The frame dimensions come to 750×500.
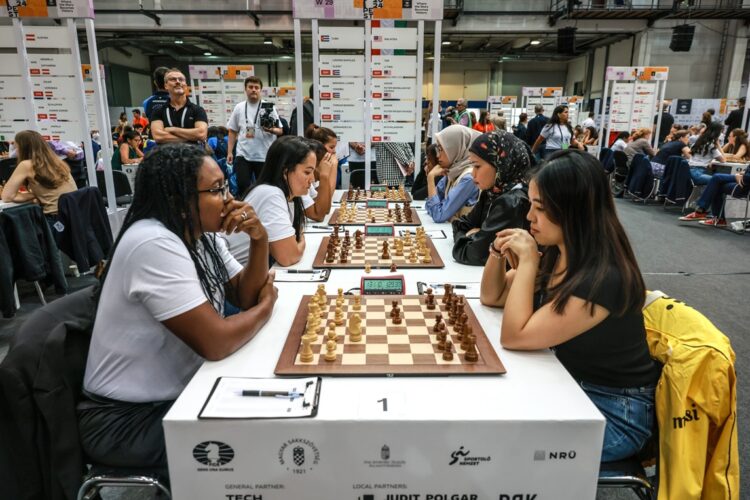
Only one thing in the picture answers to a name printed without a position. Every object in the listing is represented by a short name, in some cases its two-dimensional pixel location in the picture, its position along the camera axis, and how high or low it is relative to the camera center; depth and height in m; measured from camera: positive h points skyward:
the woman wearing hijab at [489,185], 2.15 -0.28
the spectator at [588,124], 12.25 -0.01
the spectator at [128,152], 7.05 -0.42
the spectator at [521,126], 11.52 -0.06
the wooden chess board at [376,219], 3.16 -0.61
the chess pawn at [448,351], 1.33 -0.59
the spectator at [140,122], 11.51 +0.01
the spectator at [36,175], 3.88 -0.40
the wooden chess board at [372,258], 2.22 -0.61
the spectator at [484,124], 9.30 -0.01
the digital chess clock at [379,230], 2.84 -0.59
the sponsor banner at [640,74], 9.73 +0.94
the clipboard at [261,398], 1.08 -0.61
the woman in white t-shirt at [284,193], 2.27 -0.33
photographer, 5.30 -0.06
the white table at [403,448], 1.07 -0.68
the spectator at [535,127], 9.13 -0.06
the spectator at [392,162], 5.83 -0.44
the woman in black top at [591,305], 1.31 -0.47
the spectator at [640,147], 8.80 -0.39
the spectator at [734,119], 9.42 +0.09
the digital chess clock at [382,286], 1.87 -0.60
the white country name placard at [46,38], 4.88 +0.80
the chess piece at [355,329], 1.44 -0.58
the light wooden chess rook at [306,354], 1.32 -0.60
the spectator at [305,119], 6.20 +0.05
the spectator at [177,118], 4.48 +0.04
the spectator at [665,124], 10.99 -0.01
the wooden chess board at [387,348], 1.27 -0.61
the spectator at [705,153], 7.25 -0.44
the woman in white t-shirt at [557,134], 8.28 -0.17
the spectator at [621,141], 9.38 -0.33
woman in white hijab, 3.04 -0.35
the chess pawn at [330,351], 1.32 -0.59
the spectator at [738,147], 7.36 -0.33
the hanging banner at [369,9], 5.06 +1.12
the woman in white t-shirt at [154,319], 1.26 -0.49
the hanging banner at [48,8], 4.76 +1.06
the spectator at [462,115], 7.83 +0.13
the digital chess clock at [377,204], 3.82 -0.60
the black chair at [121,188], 5.63 -0.73
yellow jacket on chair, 1.24 -0.73
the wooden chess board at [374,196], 4.06 -0.60
